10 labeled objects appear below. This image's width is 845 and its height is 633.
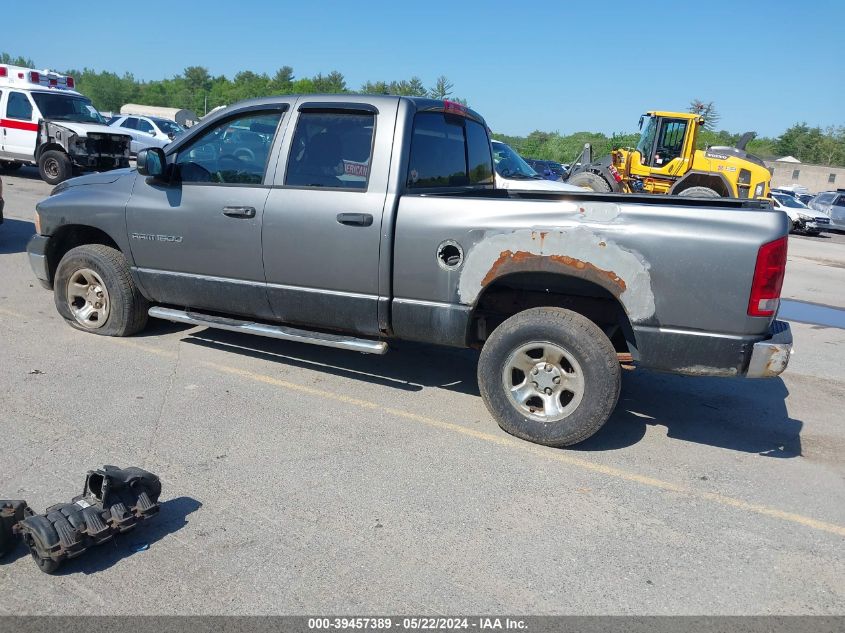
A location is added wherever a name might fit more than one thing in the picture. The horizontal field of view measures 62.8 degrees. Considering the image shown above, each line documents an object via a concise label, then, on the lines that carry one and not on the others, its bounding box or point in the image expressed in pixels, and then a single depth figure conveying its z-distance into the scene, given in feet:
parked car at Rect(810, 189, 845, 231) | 83.51
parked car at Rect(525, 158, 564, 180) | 96.89
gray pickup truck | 12.89
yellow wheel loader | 60.49
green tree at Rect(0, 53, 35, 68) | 350.37
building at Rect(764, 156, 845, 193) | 186.60
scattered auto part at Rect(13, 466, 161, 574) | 9.33
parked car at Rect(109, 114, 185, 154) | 77.51
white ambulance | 52.95
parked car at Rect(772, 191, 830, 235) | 78.33
